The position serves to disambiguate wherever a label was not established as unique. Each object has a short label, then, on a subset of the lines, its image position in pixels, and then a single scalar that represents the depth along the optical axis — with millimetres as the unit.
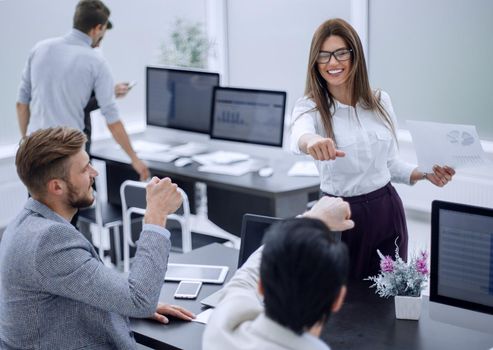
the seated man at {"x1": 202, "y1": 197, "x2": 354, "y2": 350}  1326
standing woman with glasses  2818
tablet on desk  2541
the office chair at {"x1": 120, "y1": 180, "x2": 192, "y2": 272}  3871
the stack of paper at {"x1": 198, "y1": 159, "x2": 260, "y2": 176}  4465
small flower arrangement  2133
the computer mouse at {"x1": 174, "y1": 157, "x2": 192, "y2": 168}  4694
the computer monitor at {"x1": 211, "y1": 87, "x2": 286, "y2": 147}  4484
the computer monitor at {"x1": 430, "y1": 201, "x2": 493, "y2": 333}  1941
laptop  2266
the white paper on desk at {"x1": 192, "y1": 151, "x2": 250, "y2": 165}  4715
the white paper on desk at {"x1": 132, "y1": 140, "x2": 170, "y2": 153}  5125
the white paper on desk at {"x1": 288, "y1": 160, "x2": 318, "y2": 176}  4367
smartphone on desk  2398
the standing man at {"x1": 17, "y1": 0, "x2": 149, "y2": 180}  4453
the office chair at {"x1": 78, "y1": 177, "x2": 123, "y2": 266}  4484
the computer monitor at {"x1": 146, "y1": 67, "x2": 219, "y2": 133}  4926
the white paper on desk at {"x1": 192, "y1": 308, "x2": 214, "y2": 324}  2214
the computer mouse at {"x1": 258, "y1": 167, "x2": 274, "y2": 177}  4363
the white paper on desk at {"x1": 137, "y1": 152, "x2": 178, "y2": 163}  4856
